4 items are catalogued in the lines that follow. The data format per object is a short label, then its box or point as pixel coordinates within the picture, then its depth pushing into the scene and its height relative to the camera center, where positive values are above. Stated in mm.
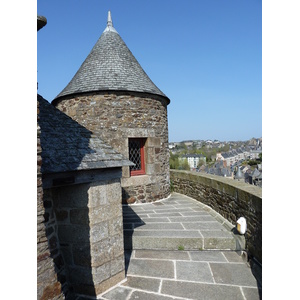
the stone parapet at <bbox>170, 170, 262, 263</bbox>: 3895 -1168
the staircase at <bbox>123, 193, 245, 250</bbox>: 4711 -1771
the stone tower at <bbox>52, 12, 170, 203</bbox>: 7148 +1214
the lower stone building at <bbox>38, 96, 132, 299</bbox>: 3260 -949
